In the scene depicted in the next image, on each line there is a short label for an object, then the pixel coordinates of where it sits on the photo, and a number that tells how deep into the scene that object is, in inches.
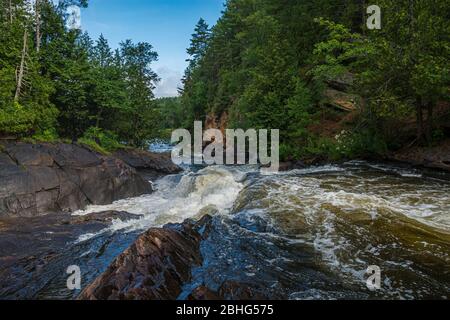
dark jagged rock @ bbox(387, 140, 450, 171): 545.0
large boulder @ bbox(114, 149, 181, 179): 854.5
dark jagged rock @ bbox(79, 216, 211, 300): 182.9
